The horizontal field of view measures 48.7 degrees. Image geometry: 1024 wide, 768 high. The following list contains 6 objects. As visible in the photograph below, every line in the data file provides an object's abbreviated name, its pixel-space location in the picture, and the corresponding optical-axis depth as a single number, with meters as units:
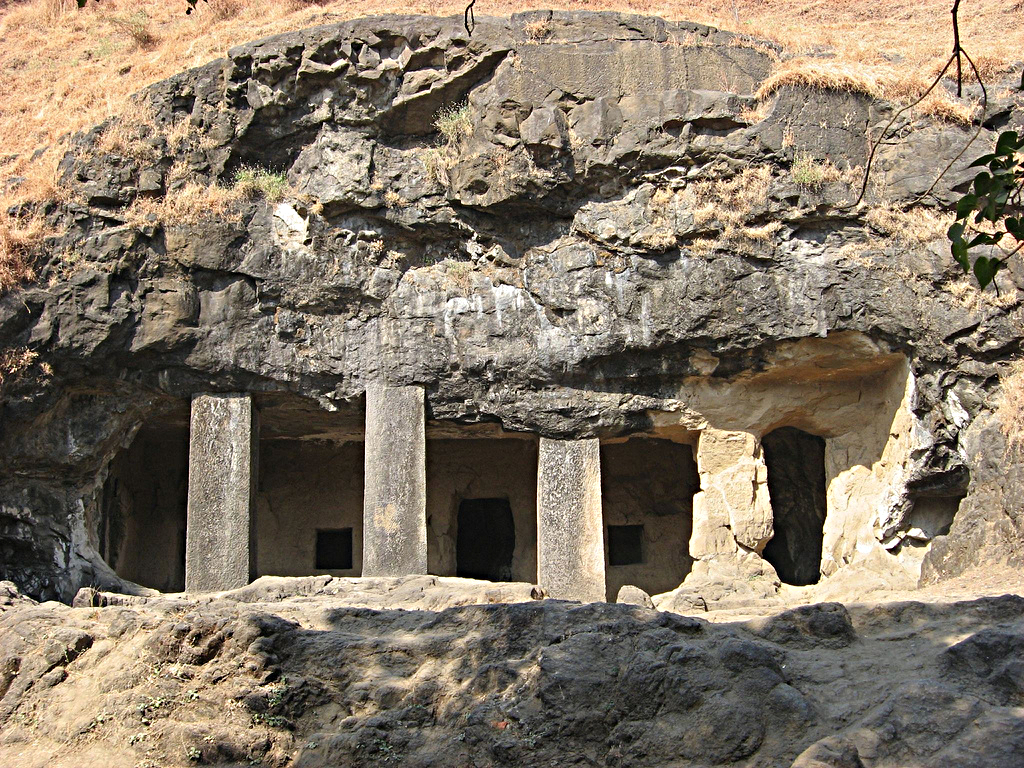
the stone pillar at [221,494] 12.86
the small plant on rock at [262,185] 13.78
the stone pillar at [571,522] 13.20
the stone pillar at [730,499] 13.62
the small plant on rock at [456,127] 13.59
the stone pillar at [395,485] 12.91
